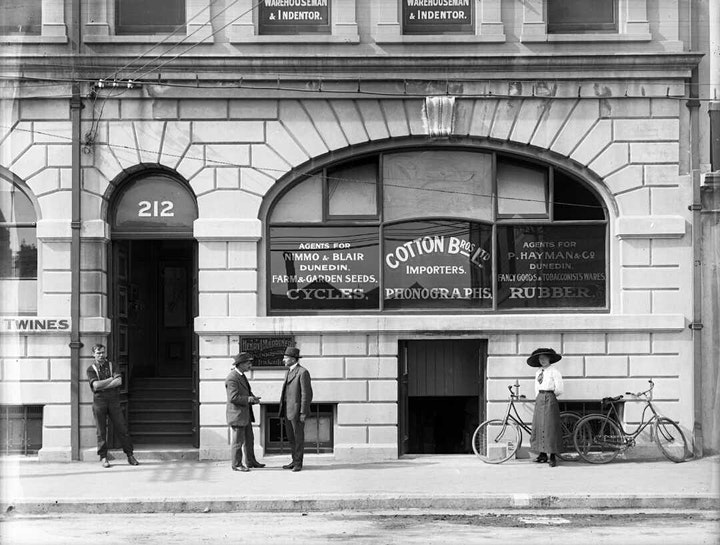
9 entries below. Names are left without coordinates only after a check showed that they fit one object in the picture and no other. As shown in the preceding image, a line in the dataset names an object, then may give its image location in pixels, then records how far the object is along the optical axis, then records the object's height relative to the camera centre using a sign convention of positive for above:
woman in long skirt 17.42 -1.82
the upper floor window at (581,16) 18.58 +4.76
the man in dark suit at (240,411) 17.20 -1.82
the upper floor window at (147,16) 18.55 +4.77
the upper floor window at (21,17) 18.47 +4.72
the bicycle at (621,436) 17.84 -2.33
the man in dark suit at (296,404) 17.09 -1.71
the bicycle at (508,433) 18.00 -2.30
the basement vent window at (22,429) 18.52 -2.26
